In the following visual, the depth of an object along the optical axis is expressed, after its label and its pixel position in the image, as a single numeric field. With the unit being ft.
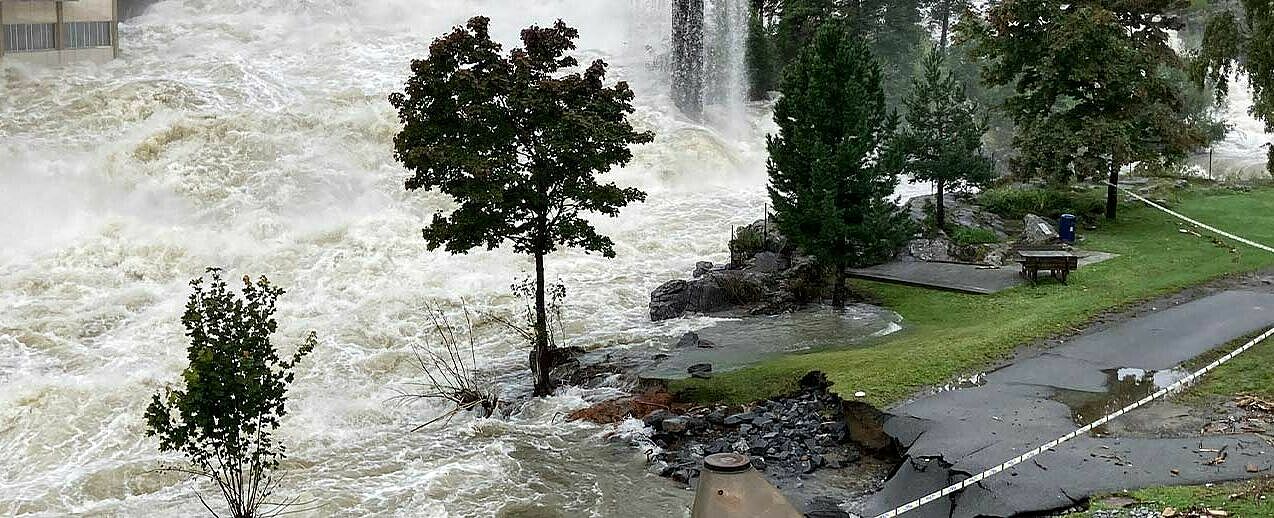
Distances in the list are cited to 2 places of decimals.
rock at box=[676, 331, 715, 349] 63.21
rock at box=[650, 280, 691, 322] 72.69
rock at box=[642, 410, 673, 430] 51.62
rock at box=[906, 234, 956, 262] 78.18
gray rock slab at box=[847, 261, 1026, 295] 68.95
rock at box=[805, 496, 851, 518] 39.65
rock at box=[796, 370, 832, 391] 51.70
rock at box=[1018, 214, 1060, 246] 80.89
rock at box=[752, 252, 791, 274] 76.77
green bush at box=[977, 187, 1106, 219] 88.94
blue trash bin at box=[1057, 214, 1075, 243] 77.92
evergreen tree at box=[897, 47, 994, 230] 81.92
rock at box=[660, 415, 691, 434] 50.62
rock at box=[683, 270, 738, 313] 72.74
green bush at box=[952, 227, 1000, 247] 80.84
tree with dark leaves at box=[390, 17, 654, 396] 57.06
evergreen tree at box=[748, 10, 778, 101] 158.40
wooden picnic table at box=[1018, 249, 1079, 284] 67.10
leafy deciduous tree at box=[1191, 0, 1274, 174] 62.13
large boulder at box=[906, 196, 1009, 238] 85.30
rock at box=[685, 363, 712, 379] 56.50
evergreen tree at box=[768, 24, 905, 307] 64.80
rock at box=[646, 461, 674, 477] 46.74
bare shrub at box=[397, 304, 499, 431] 56.59
